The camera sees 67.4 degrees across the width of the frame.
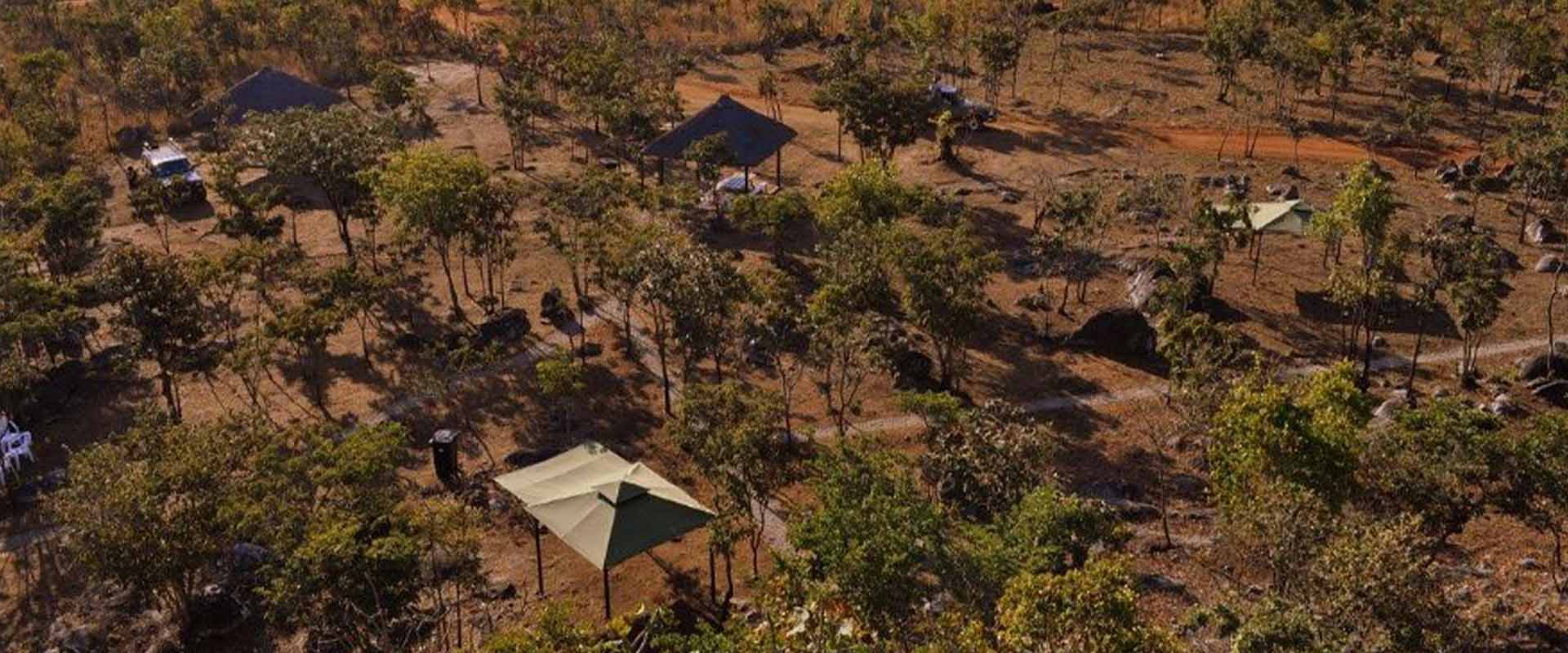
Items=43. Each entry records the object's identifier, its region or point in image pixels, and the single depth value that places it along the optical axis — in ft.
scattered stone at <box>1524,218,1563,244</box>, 166.50
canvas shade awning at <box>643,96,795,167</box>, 187.42
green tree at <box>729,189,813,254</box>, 158.51
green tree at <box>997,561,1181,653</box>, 60.23
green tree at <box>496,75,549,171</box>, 197.67
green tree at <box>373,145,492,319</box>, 141.18
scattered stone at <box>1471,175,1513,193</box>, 185.98
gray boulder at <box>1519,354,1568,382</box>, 131.23
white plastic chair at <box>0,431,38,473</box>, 116.78
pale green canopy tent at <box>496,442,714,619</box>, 94.43
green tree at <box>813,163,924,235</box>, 152.87
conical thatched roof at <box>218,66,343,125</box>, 212.84
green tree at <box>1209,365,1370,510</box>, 81.92
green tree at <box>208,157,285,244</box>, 157.17
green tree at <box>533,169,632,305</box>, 146.61
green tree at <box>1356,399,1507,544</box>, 84.12
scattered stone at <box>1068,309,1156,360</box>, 141.08
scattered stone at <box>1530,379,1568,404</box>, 128.06
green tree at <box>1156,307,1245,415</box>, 101.24
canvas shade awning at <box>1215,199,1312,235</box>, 160.97
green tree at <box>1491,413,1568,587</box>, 83.92
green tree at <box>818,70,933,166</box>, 182.91
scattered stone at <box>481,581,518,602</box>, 100.58
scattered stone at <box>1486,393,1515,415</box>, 125.39
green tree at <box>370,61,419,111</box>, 212.64
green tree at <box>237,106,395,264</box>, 157.07
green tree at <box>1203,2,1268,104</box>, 222.89
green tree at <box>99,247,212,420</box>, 120.67
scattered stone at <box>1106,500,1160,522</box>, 108.99
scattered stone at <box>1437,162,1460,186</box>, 188.96
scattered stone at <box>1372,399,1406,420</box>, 119.49
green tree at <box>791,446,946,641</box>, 72.59
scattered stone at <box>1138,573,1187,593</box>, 96.43
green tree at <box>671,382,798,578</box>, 92.43
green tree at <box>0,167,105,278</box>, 151.74
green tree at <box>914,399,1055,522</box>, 91.35
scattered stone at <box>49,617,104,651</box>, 95.09
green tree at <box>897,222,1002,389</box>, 124.26
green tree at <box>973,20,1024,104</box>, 220.43
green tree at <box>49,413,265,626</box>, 87.25
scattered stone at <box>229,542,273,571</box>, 102.94
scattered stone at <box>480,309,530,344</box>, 144.77
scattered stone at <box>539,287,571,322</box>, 150.61
